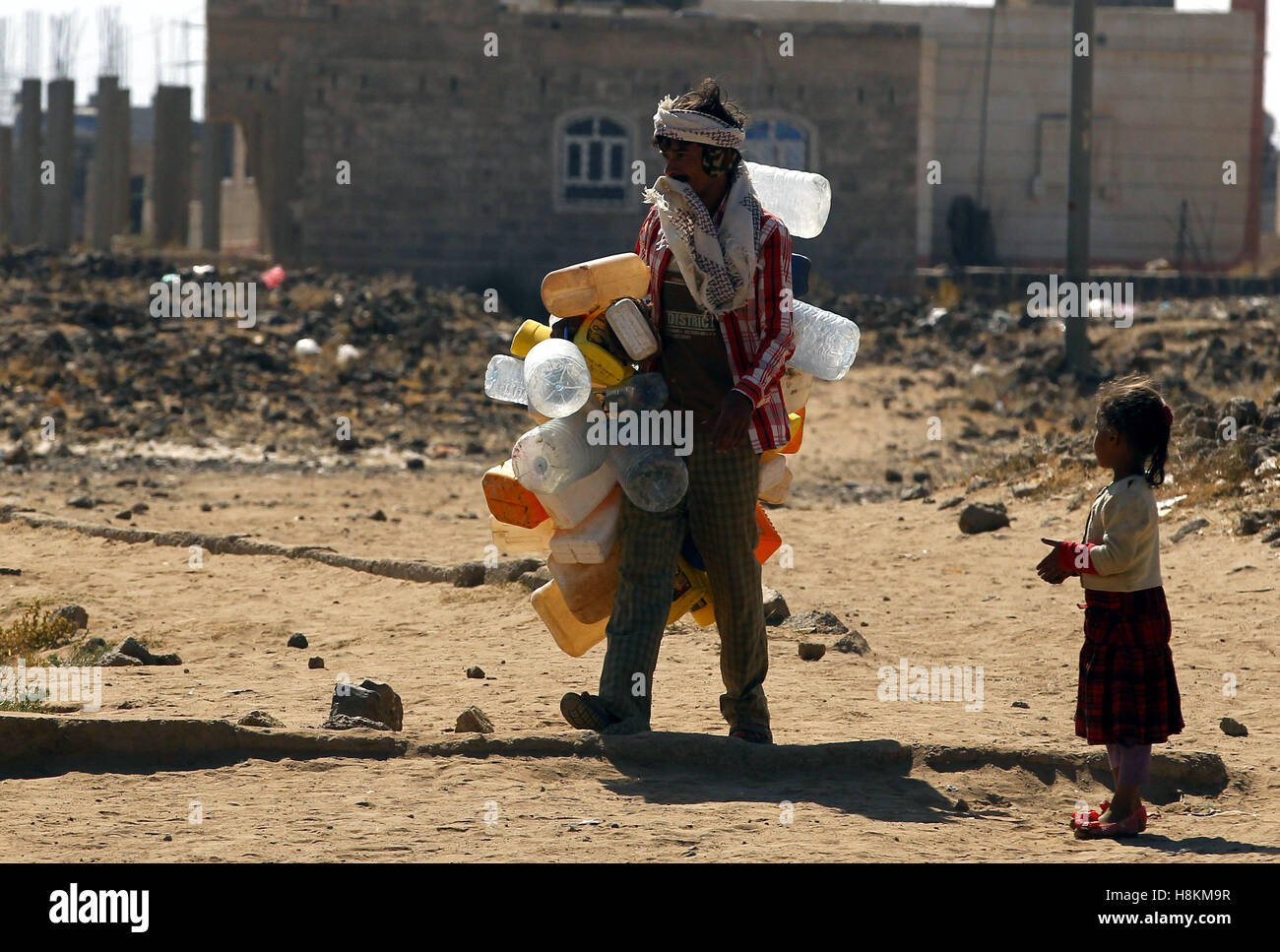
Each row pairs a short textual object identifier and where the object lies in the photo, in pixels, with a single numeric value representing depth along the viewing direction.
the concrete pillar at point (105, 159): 26.02
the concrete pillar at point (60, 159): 25.89
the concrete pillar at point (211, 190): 26.05
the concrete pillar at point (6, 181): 30.22
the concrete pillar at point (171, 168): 25.77
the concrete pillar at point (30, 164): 27.59
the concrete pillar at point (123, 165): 26.27
